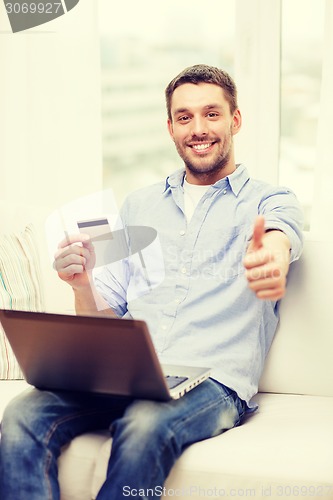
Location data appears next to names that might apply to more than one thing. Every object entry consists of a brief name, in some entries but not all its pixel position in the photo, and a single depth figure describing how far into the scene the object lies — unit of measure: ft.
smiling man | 4.95
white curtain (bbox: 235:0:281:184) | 10.55
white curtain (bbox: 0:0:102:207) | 11.12
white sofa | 4.99
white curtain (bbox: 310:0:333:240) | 9.84
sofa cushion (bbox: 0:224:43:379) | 6.89
